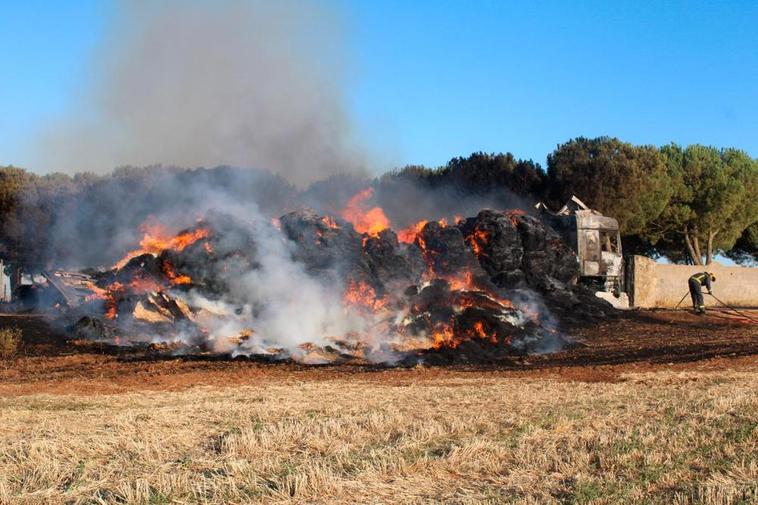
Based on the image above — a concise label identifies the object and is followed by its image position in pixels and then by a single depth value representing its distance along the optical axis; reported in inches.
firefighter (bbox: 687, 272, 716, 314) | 1209.4
